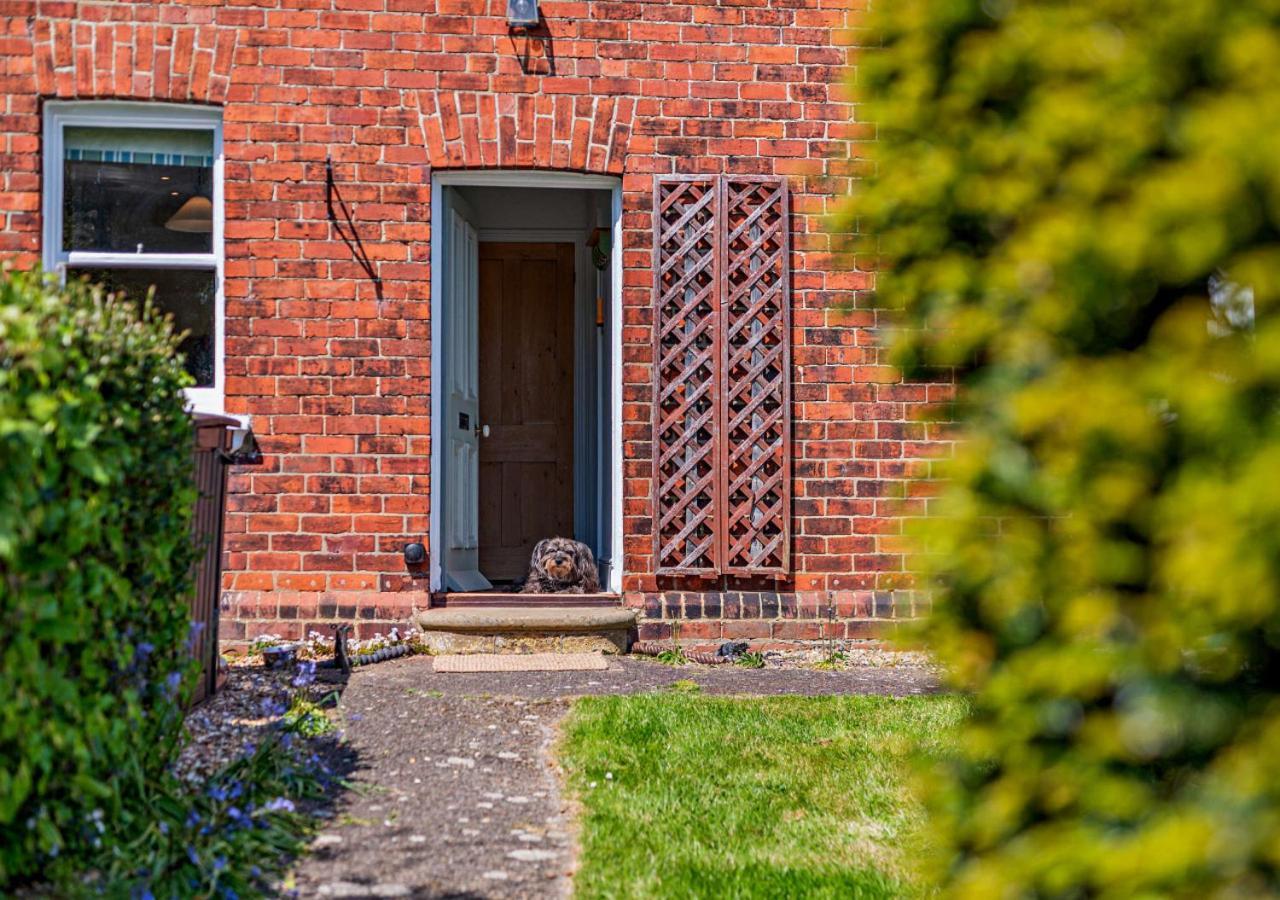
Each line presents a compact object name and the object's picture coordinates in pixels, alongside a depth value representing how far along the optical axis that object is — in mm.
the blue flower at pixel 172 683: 3637
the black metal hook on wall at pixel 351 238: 7414
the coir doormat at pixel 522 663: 6715
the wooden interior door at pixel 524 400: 10562
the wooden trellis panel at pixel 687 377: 7547
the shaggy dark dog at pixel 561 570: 8125
